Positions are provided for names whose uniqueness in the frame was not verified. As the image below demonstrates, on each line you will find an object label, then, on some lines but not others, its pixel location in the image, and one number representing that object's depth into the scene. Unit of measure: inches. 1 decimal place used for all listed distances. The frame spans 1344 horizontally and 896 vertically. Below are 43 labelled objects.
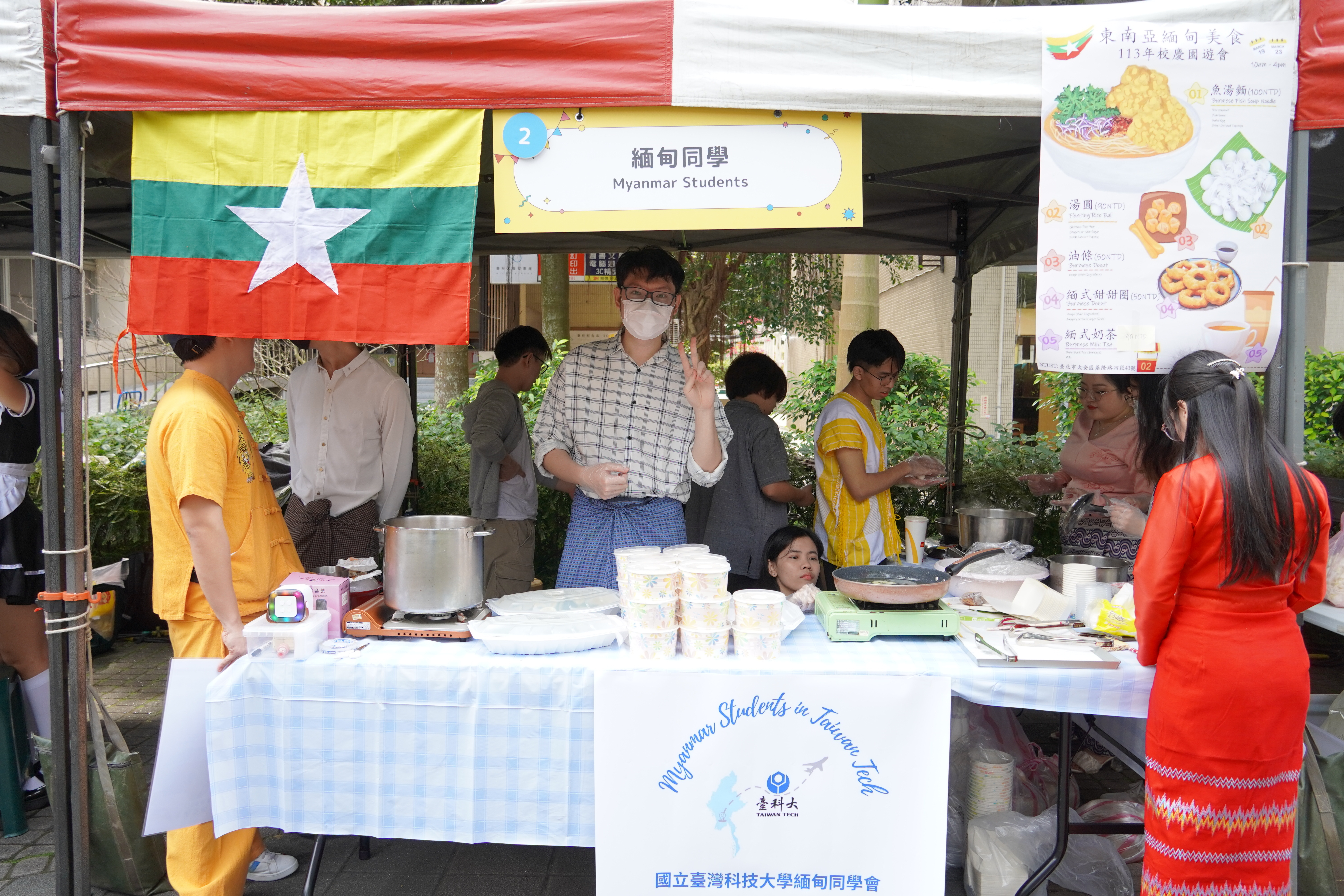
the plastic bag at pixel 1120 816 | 116.1
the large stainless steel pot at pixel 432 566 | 97.3
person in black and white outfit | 131.0
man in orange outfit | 93.6
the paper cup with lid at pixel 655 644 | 92.0
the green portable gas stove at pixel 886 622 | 98.1
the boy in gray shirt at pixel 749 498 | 150.6
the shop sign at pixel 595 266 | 352.8
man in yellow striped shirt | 143.9
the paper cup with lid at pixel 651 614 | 91.5
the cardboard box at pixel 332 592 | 99.7
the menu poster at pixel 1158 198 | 94.7
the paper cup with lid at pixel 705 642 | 91.8
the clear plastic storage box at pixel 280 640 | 93.6
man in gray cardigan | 174.9
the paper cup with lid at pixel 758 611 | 91.0
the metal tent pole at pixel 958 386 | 208.2
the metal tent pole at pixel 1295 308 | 96.4
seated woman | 133.0
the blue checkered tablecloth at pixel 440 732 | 91.1
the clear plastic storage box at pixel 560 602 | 103.5
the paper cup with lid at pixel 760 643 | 91.7
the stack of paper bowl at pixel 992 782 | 111.8
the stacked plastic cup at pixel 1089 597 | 105.1
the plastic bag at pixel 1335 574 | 102.6
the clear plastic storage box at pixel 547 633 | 94.5
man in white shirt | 153.3
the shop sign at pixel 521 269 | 244.1
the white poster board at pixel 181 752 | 95.0
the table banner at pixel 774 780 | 89.7
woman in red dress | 80.7
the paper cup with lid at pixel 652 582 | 90.7
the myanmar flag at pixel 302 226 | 98.2
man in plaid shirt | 114.0
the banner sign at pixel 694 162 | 97.4
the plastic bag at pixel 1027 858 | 106.2
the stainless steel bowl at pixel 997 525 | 139.4
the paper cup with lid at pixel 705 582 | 91.1
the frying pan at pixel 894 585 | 99.0
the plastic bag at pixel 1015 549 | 127.3
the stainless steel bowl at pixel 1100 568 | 112.5
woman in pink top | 137.4
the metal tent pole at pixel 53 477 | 99.0
